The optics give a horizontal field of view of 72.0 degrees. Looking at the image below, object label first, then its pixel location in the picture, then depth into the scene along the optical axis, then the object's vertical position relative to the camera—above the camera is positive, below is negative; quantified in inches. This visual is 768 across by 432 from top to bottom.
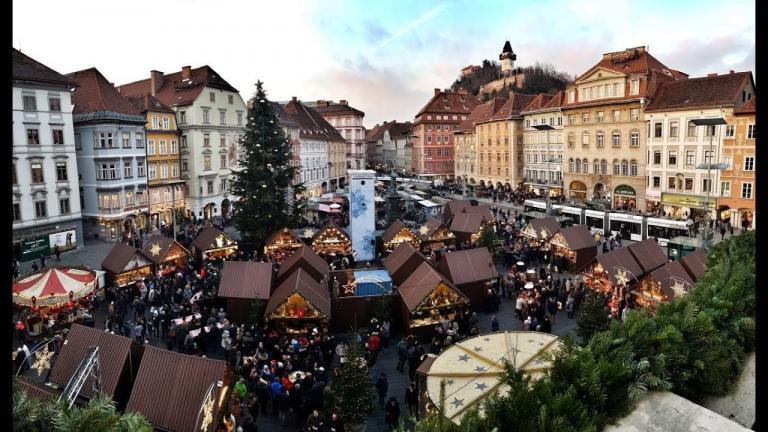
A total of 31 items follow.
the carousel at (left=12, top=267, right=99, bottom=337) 751.7 -197.4
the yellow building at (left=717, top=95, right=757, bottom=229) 1454.2 -67.6
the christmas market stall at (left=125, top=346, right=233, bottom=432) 392.5 -180.1
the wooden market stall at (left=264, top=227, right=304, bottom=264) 1186.6 -201.7
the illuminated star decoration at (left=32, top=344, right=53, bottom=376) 402.6 -156.4
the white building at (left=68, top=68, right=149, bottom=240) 1505.9 +8.8
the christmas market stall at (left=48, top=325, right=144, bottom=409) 447.5 -178.4
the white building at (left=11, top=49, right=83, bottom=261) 1253.1 -7.9
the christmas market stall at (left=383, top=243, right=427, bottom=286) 874.8 -189.5
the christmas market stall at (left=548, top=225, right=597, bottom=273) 1089.4 -201.5
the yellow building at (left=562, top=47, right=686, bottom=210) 1868.8 +83.8
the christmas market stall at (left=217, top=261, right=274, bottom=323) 777.6 -194.9
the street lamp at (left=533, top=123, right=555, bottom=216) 1610.5 -173.8
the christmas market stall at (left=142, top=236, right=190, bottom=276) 1004.6 -189.0
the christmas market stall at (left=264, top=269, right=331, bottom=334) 721.6 -211.1
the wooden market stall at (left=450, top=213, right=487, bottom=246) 1299.2 -186.0
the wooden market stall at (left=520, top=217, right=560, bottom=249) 1189.7 -180.9
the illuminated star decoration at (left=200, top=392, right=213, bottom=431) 384.7 -190.0
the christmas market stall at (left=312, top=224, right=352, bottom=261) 1214.3 -202.2
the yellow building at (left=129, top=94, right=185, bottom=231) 1724.9 -18.4
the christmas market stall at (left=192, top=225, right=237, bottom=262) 1148.5 -196.2
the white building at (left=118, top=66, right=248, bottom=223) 1865.2 +103.8
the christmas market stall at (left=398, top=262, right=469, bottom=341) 739.4 -211.7
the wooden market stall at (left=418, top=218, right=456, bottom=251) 1258.1 -199.5
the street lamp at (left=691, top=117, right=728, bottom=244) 1240.9 +63.4
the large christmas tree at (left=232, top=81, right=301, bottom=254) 1334.9 -61.0
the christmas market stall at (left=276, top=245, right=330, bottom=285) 880.3 -189.3
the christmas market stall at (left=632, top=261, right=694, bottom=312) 711.7 -186.2
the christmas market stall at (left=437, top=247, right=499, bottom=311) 861.2 -198.3
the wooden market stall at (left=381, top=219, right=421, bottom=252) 1222.3 -196.0
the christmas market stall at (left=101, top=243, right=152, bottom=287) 933.8 -193.8
